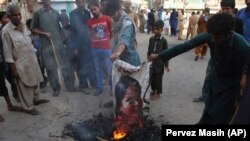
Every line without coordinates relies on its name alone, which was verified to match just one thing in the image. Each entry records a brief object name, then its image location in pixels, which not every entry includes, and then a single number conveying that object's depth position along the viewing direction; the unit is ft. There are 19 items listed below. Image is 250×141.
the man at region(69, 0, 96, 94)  21.65
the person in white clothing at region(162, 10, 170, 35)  67.19
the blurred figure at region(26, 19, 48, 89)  22.77
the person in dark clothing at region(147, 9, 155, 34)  68.08
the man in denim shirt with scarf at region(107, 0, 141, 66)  14.38
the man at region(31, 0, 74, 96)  20.62
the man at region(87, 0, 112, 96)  20.24
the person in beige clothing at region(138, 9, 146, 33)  74.33
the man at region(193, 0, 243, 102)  16.22
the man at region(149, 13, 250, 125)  9.28
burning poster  14.25
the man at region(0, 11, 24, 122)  18.09
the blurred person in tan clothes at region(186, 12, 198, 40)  52.60
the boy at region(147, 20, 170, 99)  19.66
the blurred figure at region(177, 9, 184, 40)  58.34
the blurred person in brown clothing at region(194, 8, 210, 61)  35.06
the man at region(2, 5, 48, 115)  17.04
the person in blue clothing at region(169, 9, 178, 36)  63.21
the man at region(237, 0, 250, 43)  17.30
